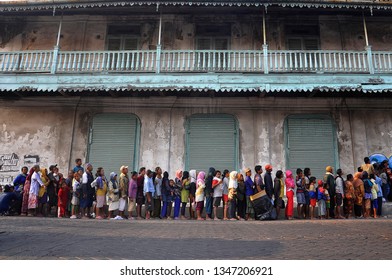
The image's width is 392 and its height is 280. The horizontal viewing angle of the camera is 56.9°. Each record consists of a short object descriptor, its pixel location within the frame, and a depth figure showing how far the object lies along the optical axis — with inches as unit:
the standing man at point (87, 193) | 380.8
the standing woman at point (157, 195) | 392.0
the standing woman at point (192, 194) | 397.4
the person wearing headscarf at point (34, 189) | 386.3
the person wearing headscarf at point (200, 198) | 386.9
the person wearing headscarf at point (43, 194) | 393.7
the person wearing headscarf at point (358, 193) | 386.3
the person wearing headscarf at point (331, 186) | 386.6
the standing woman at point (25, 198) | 392.8
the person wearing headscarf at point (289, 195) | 381.4
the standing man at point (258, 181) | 371.9
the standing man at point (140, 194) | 393.7
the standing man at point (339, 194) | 384.8
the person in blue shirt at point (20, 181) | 411.8
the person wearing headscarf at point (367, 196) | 385.1
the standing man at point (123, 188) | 387.9
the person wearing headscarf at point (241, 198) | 376.5
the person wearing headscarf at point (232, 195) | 376.8
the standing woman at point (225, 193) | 387.6
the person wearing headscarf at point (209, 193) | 386.9
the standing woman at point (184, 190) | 394.6
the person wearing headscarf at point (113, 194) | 387.5
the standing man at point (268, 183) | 381.4
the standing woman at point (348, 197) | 390.0
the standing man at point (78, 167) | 403.1
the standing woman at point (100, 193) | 385.4
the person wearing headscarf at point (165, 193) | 392.5
